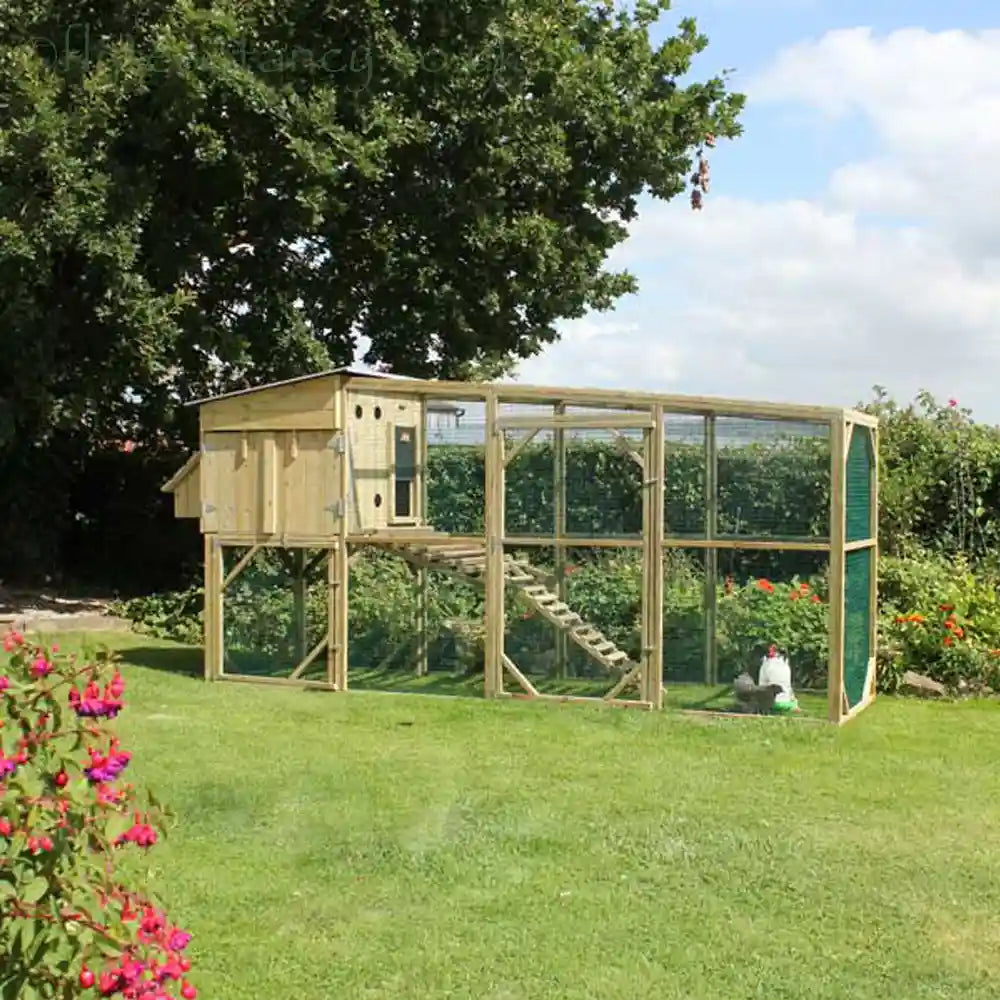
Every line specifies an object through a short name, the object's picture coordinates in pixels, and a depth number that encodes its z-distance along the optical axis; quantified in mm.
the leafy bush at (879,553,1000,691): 11000
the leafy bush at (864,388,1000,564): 13109
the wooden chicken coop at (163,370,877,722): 9633
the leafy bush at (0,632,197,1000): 2719
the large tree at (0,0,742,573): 12742
